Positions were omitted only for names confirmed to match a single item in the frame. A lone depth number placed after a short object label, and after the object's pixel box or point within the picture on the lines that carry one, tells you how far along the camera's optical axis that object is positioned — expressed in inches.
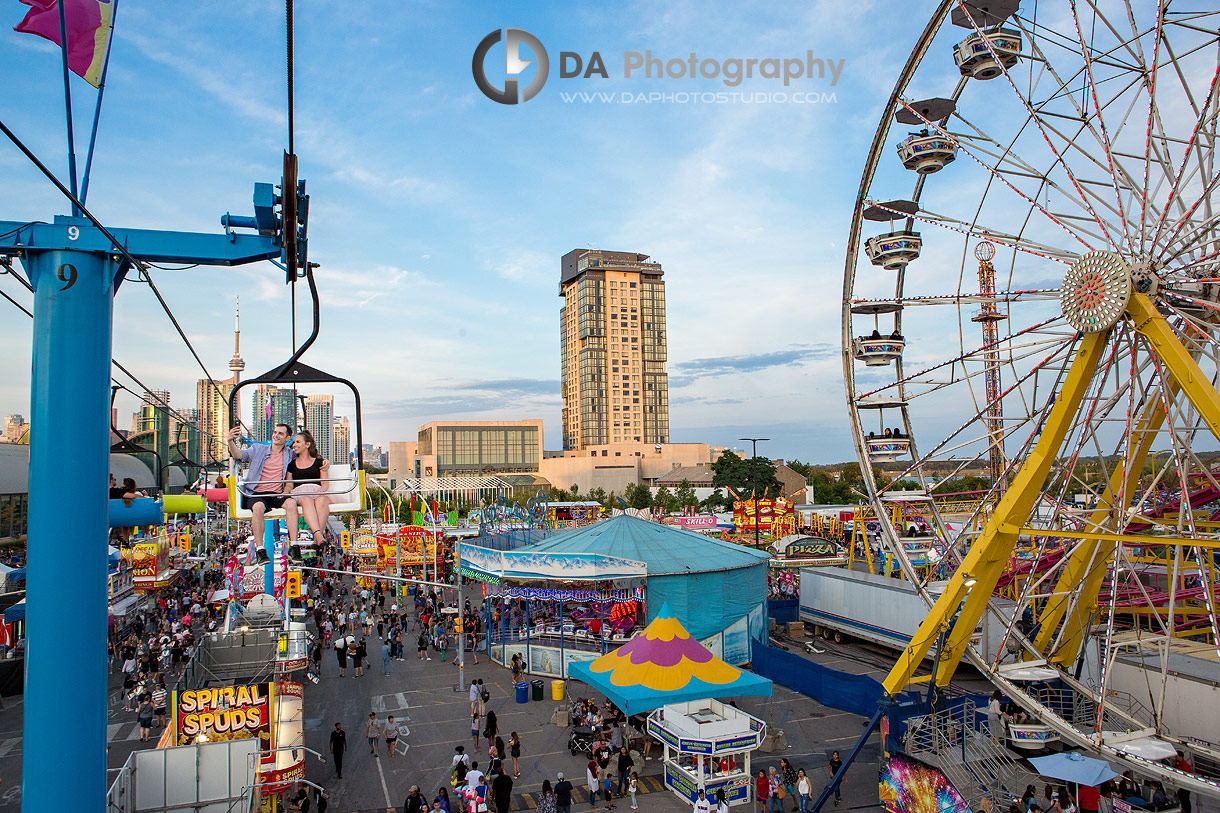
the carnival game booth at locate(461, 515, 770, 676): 947.3
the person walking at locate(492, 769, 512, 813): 542.0
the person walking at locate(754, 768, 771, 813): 550.6
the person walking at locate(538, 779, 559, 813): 522.9
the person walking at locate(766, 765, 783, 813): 546.6
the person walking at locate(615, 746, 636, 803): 594.5
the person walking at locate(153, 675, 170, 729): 743.7
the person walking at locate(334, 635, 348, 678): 946.9
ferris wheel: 471.8
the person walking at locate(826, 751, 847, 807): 562.3
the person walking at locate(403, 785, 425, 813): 500.3
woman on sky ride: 265.0
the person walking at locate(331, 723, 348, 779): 617.3
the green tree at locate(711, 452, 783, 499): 3198.8
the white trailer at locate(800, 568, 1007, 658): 881.5
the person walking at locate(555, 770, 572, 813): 526.3
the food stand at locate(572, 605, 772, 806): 571.2
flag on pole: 233.3
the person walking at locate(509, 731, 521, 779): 633.0
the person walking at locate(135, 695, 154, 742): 707.4
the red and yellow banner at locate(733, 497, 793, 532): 1770.4
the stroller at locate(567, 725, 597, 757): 673.6
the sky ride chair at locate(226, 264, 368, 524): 252.5
